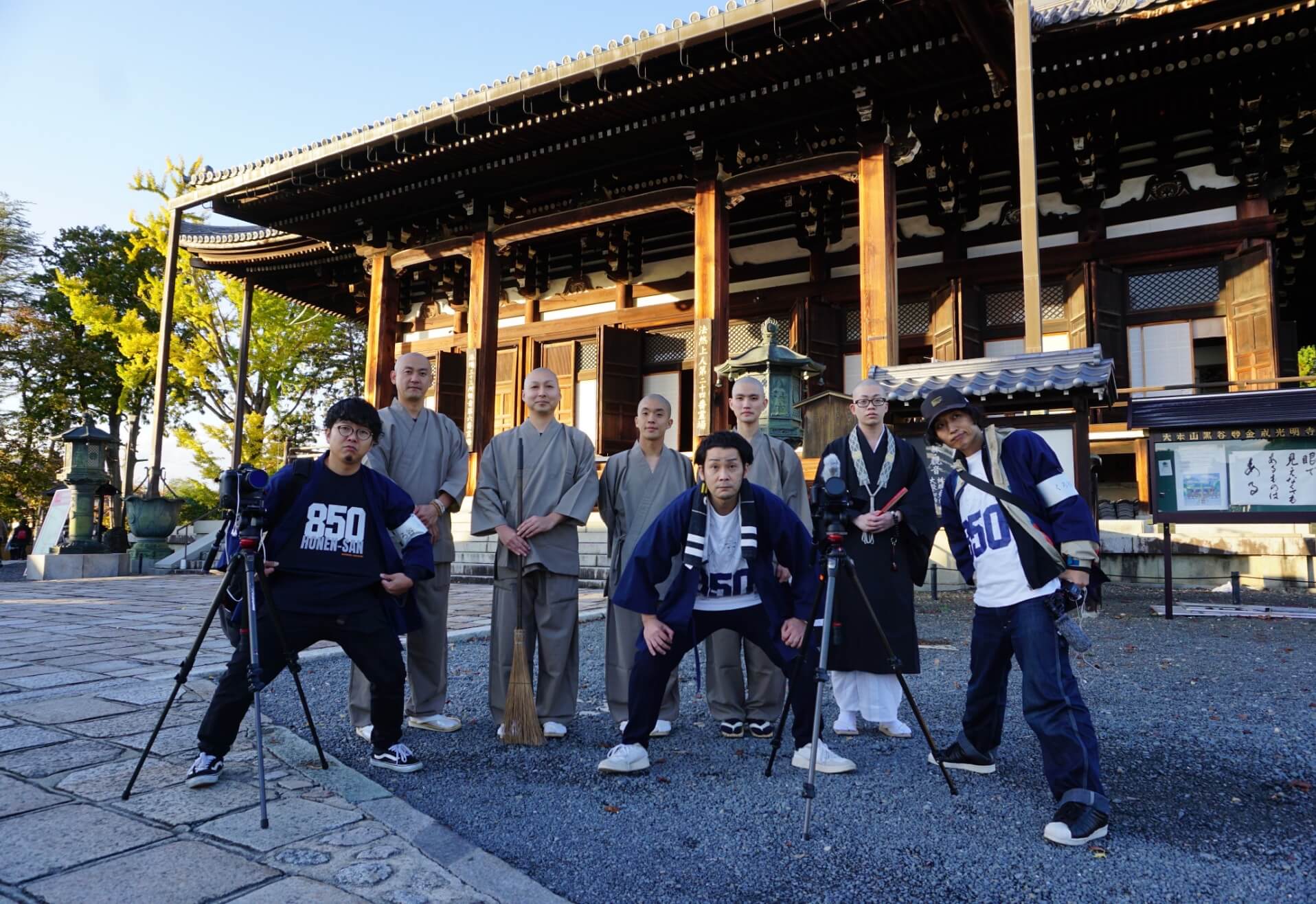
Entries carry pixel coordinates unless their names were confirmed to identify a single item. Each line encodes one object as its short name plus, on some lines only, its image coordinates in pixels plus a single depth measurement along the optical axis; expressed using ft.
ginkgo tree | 59.77
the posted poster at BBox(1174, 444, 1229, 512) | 22.00
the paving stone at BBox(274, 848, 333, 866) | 7.32
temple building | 26.96
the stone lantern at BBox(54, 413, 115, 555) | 45.55
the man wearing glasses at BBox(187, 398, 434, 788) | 9.86
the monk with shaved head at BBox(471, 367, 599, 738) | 12.21
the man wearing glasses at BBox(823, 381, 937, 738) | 11.93
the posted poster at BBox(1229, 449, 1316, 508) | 21.13
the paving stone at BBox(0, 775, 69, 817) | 8.57
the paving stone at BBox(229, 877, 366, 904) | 6.54
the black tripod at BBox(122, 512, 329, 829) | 9.08
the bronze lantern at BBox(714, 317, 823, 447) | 27.27
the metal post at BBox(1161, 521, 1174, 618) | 21.62
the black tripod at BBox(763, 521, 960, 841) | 9.04
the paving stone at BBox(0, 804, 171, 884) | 7.16
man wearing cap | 8.38
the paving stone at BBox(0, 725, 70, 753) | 10.84
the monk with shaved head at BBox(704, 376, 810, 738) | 12.35
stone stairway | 33.42
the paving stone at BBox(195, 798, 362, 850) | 7.82
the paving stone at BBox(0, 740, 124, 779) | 9.86
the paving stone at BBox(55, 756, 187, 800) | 9.14
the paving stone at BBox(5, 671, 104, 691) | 14.76
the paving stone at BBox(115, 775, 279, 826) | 8.42
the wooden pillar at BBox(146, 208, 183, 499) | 43.60
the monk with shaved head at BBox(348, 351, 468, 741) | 12.28
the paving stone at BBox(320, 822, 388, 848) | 7.80
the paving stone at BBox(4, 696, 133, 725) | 12.30
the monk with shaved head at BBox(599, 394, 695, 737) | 12.33
